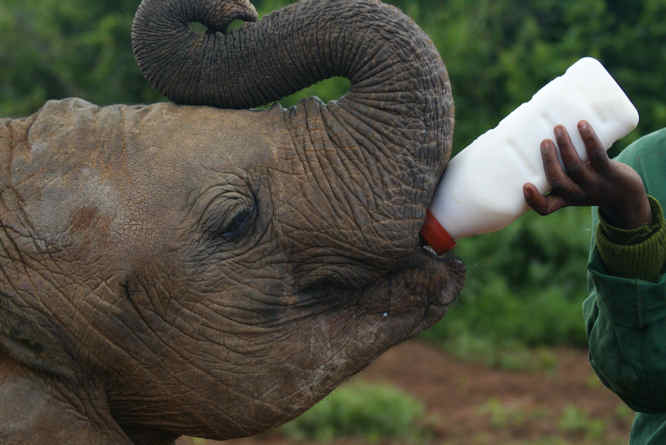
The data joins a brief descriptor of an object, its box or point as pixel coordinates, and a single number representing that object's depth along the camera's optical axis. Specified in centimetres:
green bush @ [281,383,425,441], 1259
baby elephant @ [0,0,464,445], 458
